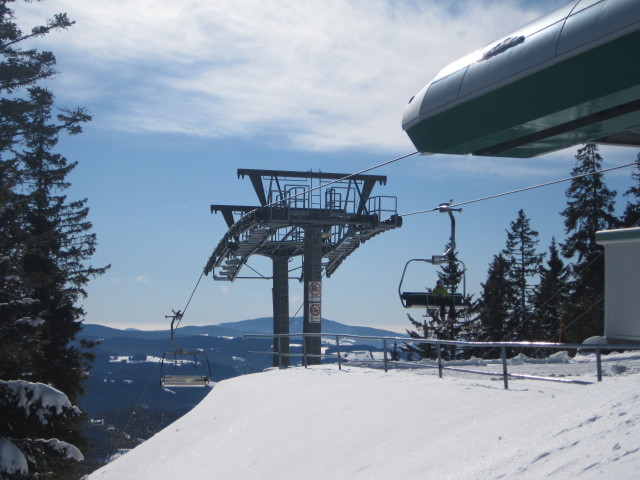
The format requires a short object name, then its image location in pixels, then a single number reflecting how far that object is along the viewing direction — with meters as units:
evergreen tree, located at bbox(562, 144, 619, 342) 45.66
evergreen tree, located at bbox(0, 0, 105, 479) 19.34
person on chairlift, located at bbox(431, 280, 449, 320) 24.64
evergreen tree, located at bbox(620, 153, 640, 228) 45.74
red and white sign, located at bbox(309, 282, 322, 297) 27.84
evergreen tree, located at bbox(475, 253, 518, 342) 55.12
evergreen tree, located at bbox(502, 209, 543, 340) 57.84
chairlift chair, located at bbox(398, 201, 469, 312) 24.70
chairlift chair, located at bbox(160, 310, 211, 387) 29.76
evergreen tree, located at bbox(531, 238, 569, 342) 48.47
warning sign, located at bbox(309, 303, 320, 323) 27.92
